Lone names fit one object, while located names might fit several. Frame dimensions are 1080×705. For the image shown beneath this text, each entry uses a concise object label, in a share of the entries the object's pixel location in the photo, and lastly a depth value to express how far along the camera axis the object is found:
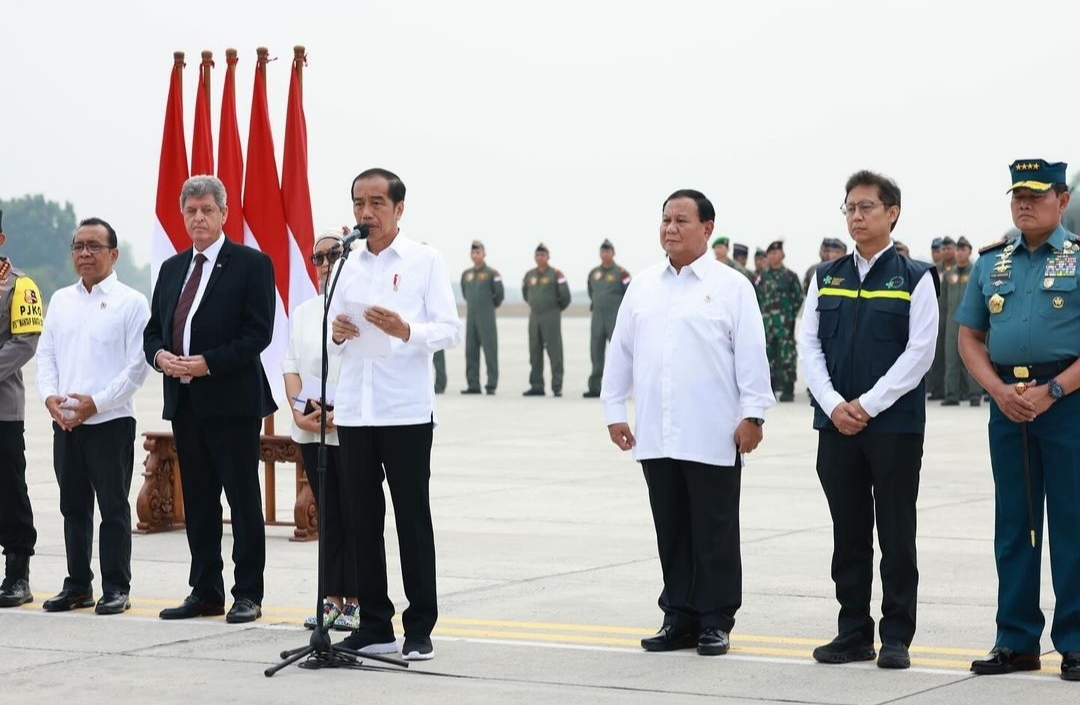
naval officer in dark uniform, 6.54
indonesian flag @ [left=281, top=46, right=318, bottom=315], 10.93
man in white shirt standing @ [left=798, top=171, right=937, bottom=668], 6.79
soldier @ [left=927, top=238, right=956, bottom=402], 22.70
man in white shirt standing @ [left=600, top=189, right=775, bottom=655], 7.13
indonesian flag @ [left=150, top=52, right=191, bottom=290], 10.88
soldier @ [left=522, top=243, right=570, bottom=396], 24.67
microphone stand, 6.72
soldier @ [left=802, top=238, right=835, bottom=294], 21.53
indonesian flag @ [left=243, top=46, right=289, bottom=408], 10.88
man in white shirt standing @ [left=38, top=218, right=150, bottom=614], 8.09
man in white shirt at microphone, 7.03
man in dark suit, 7.86
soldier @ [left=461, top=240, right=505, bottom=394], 24.69
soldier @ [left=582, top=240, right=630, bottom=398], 24.45
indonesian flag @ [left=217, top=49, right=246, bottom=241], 10.92
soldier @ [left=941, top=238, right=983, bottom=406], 21.78
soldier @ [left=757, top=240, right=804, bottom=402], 23.09
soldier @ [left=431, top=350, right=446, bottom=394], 25.36
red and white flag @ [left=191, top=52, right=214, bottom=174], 10.90
